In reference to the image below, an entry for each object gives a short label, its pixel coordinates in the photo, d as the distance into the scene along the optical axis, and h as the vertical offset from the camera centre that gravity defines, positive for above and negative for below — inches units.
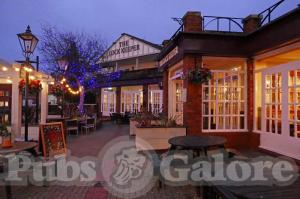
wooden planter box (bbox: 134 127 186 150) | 232.7 -34.1
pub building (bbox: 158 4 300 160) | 210.0 +24.4
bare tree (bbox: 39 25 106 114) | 561.7 +144.7
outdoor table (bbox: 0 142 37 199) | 130.6 -32.1
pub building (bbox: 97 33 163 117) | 615.9 +81.0
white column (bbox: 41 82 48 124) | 337.2 +3.5
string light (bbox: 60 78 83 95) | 400.2 +38.7
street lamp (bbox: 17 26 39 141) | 198.0 +56.7
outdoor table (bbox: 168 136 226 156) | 148.8 -28.0
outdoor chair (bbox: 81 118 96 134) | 417.7 -42.5
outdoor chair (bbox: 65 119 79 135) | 386.9 -39.5
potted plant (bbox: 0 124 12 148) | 152.6 -25.2
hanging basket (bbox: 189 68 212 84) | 226.1 +32.1
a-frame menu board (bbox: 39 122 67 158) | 171.1 -30.1
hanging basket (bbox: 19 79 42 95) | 255.9 +23.4
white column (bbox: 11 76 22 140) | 259.2 -5.0
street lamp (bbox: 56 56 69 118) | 342.5 +69.3
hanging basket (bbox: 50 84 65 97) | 424.2 +31.3
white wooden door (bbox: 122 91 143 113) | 656.6 +13.6
